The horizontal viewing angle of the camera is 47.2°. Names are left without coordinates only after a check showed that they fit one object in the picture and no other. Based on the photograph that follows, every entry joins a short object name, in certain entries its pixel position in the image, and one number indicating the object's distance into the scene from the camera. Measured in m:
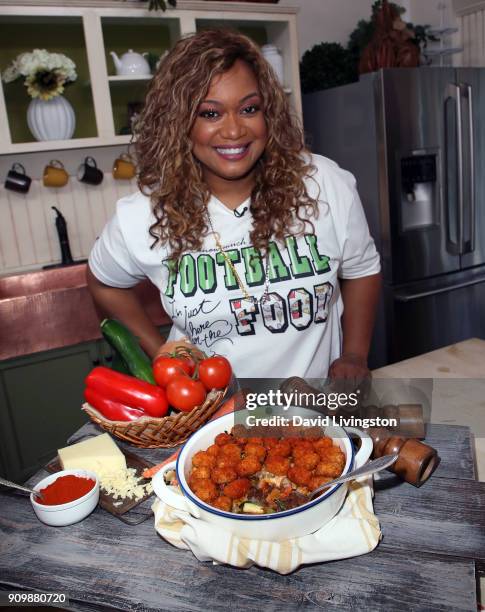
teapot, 2.53
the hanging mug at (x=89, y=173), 2.73
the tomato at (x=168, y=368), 1.04
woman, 1.29
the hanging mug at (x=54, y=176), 2.64
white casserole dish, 0.65
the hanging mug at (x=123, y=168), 2.79
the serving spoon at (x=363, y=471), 0.68
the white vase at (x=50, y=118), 2.43
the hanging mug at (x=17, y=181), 2.59
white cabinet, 2.36
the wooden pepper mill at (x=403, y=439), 0.82
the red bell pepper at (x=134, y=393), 1.02
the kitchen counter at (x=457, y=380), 1.05
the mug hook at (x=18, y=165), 2.66
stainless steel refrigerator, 2.62
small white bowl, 0.80
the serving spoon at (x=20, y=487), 0.83
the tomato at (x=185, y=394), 0.98
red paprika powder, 0.82
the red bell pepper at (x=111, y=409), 1.02
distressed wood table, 0.63
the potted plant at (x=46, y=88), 2.35
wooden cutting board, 0.83
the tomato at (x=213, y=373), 1.04
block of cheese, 0.92
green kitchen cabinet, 2.17
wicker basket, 0.95
